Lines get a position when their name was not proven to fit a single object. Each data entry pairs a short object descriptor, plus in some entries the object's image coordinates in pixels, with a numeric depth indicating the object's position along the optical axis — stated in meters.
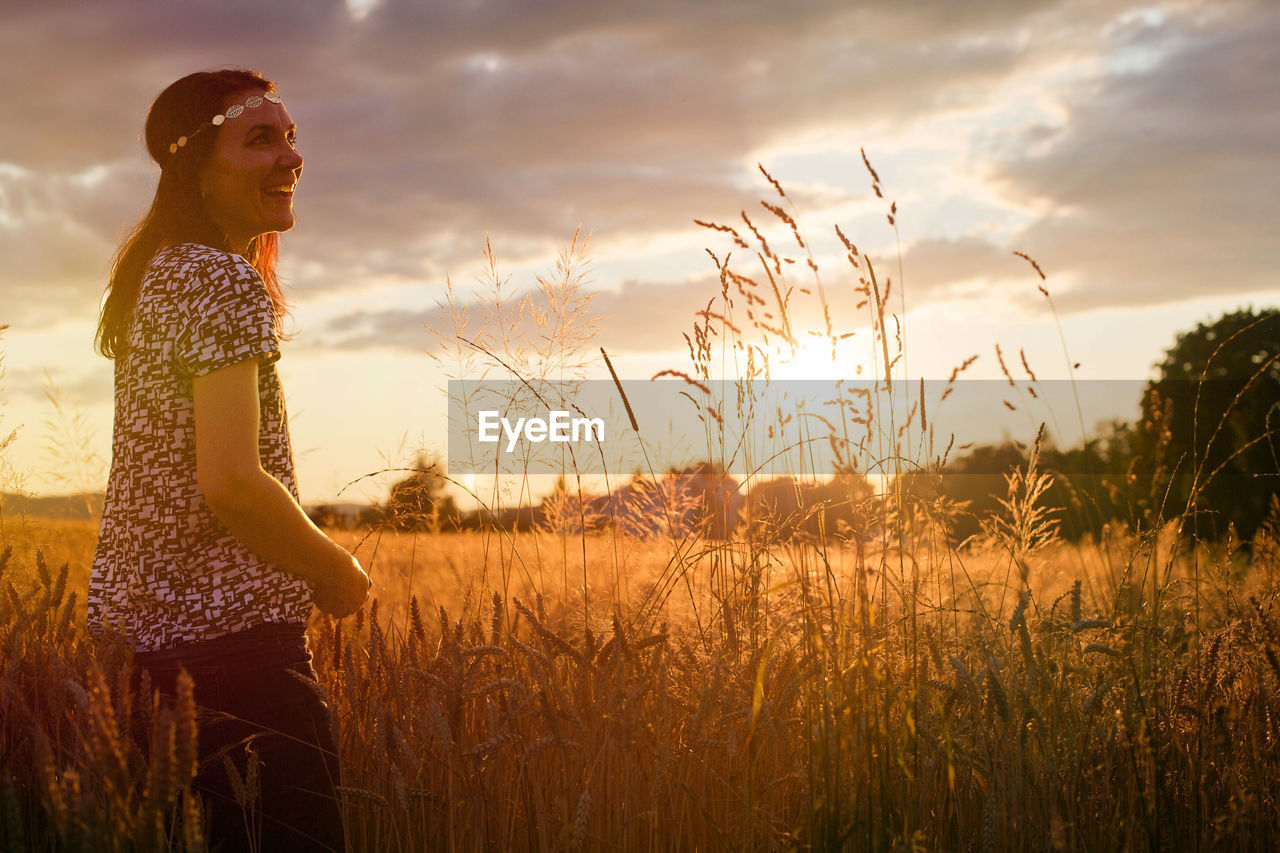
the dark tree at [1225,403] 12.80
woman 1.82
